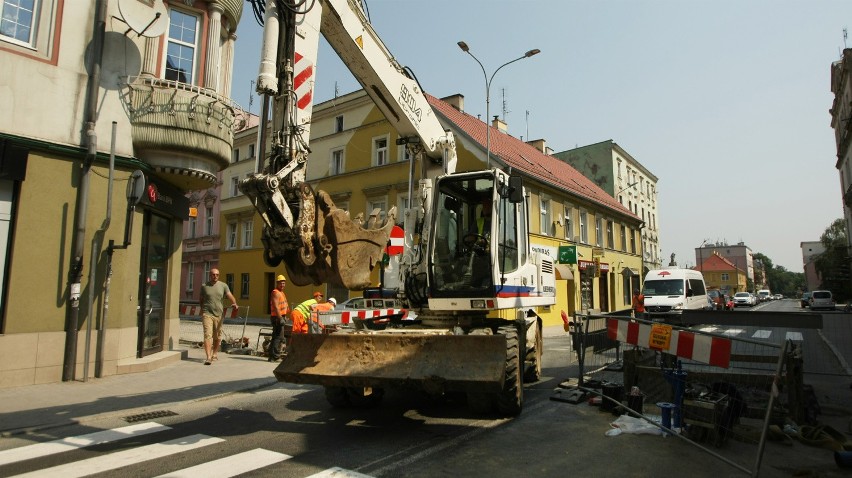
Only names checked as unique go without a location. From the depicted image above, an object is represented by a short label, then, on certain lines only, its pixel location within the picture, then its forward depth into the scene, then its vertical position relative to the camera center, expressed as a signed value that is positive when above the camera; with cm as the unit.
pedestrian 1021 -25
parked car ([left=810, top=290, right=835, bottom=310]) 4034 -8
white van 1916 +29
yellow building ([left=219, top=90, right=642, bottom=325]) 2380 +527
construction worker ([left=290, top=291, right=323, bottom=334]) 1048 -47
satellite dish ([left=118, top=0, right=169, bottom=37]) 894 +500
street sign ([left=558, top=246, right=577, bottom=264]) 2523 +215
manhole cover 606 -152
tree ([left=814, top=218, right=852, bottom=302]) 4656 +368
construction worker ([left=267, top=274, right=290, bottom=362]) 1131 -53
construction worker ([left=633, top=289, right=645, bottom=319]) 1812 -24
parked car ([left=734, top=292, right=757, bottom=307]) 5112 -7
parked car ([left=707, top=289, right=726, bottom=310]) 3172 +1
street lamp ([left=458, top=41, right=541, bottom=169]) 1708 +753
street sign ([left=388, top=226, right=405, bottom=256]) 666 +73
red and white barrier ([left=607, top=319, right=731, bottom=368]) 481 -47
